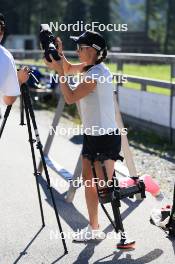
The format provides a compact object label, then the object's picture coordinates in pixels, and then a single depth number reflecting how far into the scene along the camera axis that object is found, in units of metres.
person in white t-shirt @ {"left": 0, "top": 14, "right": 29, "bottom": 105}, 9.95
